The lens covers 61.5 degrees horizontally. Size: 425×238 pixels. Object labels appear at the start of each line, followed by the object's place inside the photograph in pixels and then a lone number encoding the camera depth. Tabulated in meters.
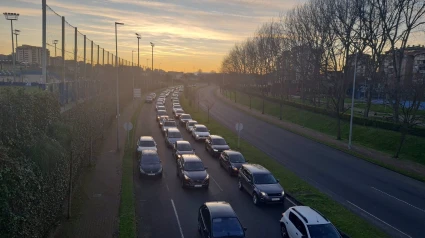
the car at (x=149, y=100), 74.49
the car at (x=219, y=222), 12.34
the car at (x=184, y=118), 43.19
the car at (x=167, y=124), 37.31
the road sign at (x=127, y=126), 27.60
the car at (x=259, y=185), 17.03
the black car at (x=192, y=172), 19.12
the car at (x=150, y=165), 20.72
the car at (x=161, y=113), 47.35
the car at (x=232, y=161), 22.12
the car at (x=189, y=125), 38.20
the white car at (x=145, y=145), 26.22
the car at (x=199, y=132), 33.62
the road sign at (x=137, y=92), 55.23
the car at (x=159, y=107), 53.87
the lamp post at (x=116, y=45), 32.21
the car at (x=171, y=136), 30.23
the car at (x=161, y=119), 40.82
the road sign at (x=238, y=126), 28.38
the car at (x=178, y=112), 50.33
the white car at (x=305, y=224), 12.34
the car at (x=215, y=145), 27.34
